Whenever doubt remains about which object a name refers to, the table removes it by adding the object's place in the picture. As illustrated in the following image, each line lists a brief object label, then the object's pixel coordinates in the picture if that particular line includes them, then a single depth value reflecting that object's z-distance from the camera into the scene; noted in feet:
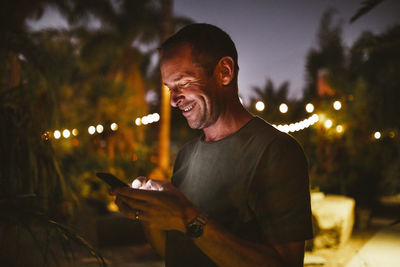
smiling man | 3.79
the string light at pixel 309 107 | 18.36
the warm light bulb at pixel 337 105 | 19.66
